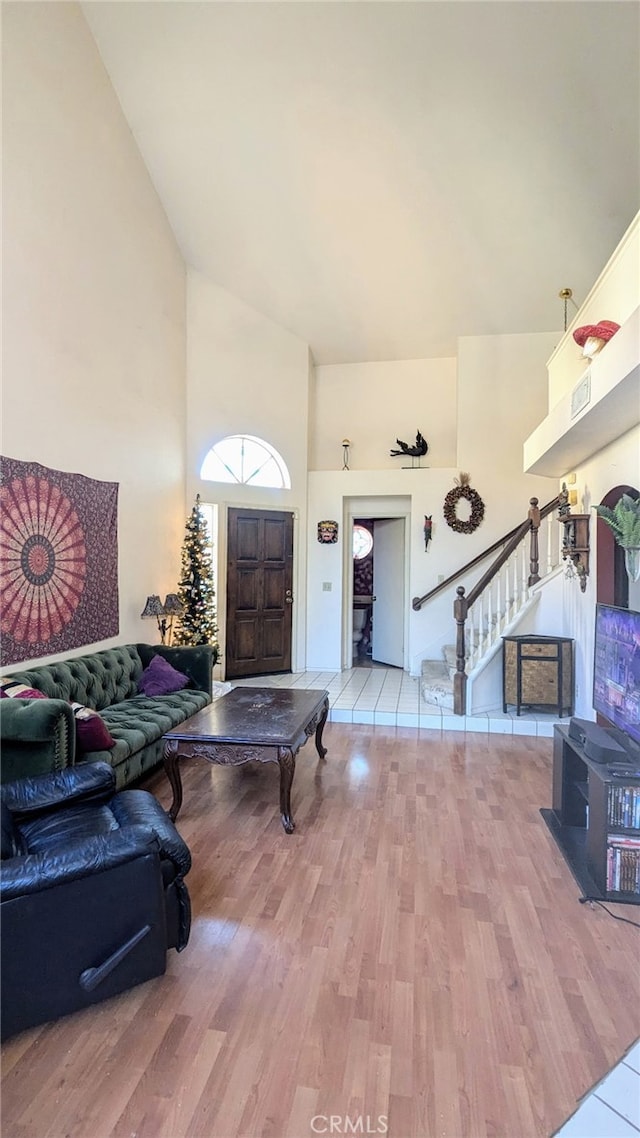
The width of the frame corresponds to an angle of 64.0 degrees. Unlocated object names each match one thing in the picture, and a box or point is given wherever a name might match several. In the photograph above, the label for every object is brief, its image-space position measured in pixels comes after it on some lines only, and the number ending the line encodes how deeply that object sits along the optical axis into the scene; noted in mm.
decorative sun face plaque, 6785
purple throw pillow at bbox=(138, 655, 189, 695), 4422
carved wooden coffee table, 2932
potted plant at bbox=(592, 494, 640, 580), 3057
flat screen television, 2727
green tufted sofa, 2537
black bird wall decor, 6922
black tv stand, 2338
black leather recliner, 1621
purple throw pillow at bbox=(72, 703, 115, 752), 3000
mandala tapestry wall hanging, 3377
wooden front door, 6316
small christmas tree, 5473
